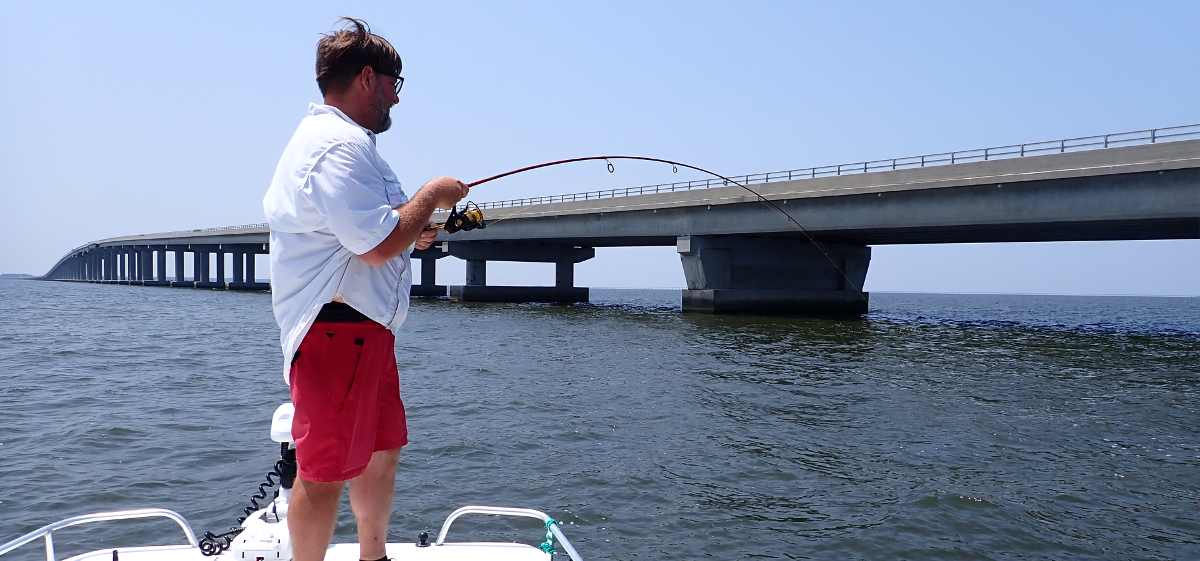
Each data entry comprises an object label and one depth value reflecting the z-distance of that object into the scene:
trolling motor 3.17
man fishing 2.33
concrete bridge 26.67
